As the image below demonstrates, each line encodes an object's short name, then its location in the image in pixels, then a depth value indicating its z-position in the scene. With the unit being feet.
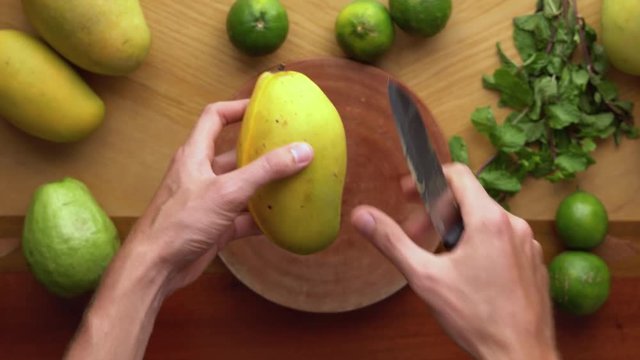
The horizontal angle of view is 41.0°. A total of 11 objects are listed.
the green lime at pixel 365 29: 3.76
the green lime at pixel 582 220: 3.92
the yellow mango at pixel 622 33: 3.79
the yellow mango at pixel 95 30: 3.60
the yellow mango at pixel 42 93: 3.67
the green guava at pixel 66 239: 3.65
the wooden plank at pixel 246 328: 4.08
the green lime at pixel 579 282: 3.88
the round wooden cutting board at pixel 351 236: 3.91
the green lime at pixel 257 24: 3.73
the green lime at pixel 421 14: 3.79
